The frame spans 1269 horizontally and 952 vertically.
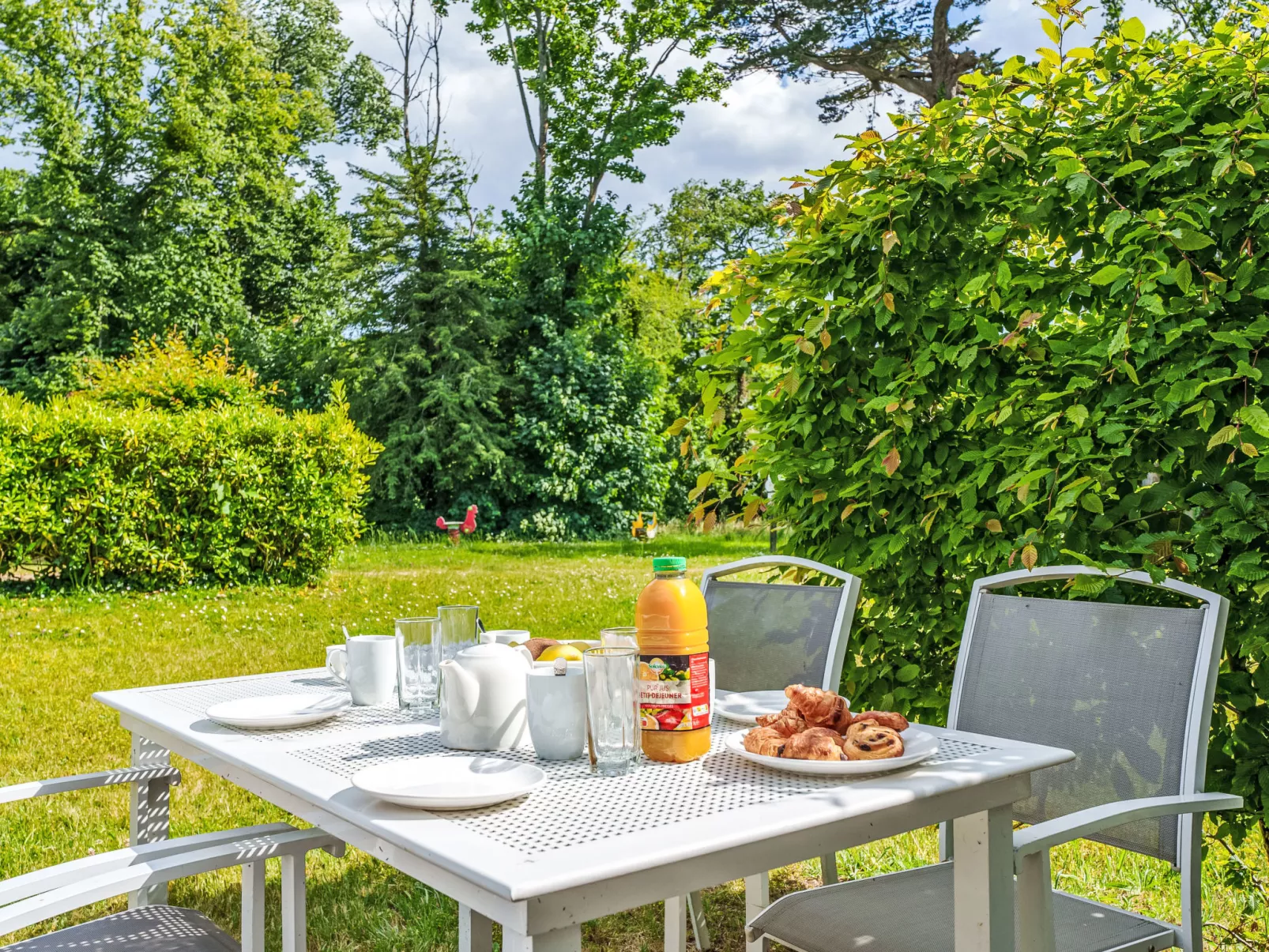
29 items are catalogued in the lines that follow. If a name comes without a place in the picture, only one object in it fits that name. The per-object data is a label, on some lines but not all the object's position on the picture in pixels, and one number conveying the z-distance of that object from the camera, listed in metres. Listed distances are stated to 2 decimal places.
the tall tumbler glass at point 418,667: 1.92
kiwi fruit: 2.10
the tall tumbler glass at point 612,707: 1.48
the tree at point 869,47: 13.23
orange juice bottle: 1.49
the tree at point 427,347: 14.83
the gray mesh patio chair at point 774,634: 2.34
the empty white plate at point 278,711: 1.77
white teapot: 1.61
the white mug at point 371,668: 2.02
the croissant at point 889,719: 1.63
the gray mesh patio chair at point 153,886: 1.35
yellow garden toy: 14.87
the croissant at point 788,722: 1.59
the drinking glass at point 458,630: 1.88
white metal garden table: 1.08
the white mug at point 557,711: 1.57
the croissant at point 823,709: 1.63
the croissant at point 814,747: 1.49
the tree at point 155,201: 17.86
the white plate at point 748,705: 1.86
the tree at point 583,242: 15.16
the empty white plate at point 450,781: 1.28
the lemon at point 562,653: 1.90
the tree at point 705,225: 22.95
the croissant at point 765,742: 1.52
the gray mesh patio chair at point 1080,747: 1.71
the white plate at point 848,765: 1.43
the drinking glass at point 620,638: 1.54
